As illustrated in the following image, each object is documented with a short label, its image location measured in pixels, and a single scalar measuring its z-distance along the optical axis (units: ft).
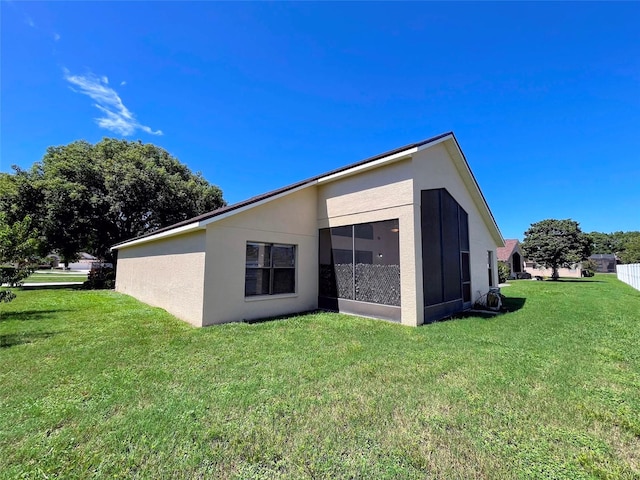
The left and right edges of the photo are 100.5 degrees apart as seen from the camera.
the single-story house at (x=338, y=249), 24.23
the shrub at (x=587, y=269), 113.09
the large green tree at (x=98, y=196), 58.39
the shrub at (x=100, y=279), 62.04
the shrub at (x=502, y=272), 83.15
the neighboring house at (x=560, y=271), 118.67
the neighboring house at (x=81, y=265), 170.85
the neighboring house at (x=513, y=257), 103.24
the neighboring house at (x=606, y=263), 165.97
